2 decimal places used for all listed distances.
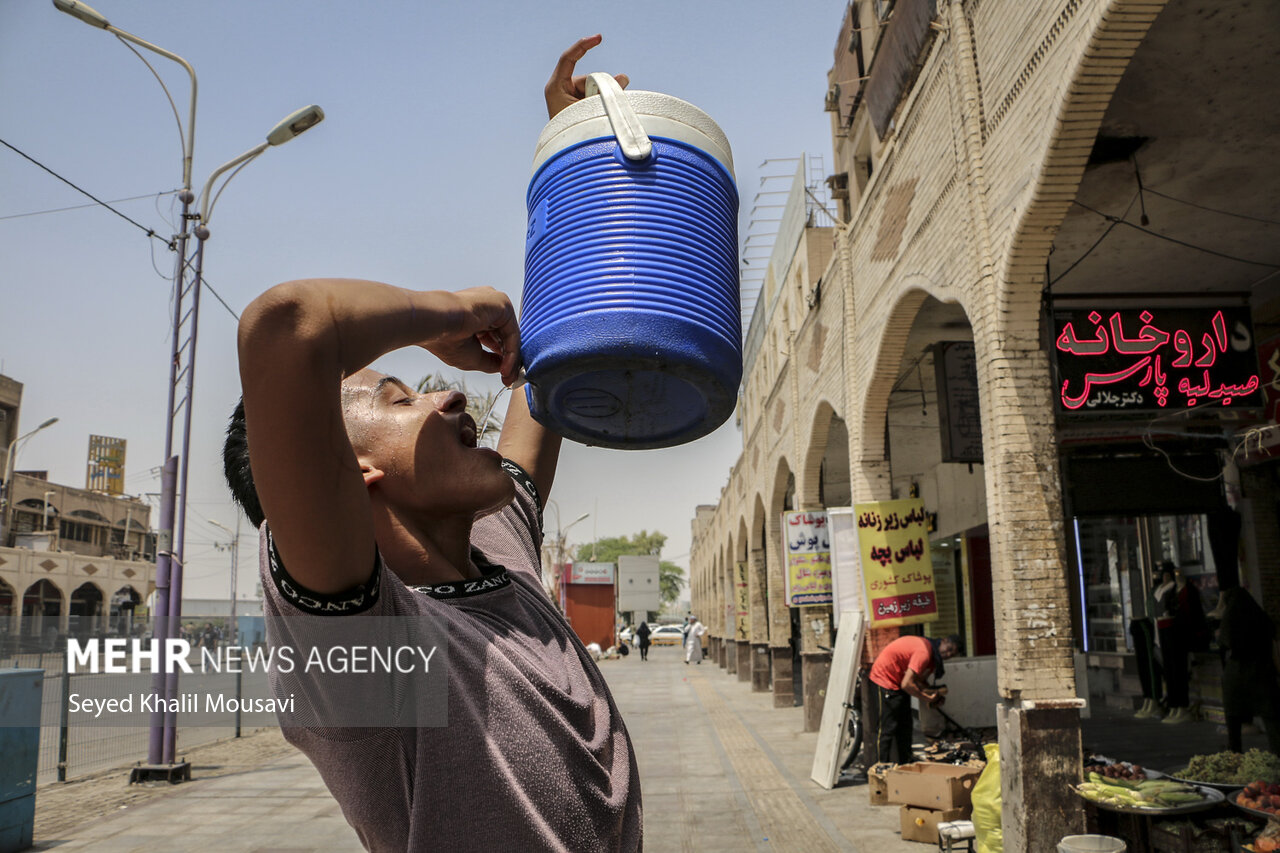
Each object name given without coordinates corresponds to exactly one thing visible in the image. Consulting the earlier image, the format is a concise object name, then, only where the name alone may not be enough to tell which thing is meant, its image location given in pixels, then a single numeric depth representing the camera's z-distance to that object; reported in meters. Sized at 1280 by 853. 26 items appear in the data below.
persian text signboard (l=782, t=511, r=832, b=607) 14.01
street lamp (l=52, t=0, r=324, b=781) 9.88
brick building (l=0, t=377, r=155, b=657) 36.41
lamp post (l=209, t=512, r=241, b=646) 33.89
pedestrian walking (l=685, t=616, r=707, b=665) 34.97
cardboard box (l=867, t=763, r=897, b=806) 8.97
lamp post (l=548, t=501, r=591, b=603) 30.46
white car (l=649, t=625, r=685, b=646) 56.91
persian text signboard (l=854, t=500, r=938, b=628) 9.98
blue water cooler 1.71
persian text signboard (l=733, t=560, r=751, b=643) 24.98
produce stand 5.47
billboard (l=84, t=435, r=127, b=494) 62.19
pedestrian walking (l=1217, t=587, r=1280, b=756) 8.98
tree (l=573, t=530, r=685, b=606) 97.76
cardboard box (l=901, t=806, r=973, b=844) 7.48
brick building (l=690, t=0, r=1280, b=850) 6.13
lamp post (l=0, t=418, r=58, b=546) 37.67
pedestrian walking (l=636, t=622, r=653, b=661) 36.44
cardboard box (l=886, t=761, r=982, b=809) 7.55
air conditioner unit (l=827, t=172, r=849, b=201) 17.73
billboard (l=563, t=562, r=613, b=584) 42.22
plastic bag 6.68
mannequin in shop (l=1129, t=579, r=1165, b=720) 13.43
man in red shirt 9.38
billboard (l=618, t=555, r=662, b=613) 50.91
